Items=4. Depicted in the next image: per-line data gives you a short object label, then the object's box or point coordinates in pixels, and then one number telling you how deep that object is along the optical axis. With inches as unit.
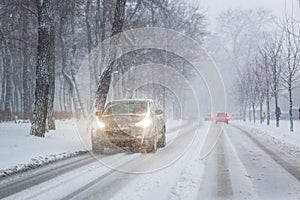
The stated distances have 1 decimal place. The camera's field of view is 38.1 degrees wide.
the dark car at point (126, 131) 560.4
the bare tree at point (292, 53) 1127.0
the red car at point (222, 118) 2069.4
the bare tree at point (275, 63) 1334.9
